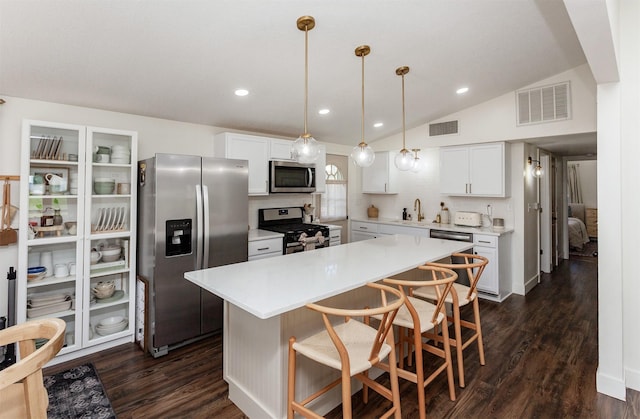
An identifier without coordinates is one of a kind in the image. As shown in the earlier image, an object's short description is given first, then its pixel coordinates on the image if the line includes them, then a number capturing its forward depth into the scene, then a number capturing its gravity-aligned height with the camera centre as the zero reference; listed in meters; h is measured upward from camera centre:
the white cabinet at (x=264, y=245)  3.64 -0.36
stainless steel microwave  4.15 +0.49
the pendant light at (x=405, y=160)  2.90 +0.47
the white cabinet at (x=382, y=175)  5.53 +0.66
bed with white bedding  7.16 -0.49
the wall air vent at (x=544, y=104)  3.75 +1.30
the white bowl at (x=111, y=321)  3.00 -1.00
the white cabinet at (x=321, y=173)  4.77 +0.60
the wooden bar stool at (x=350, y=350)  1.47 -0.70
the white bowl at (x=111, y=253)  3.04 -0.37
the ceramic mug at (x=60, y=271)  2.79 -0.49
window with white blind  5.40 +0.39
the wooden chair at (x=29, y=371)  0.96 -0.48
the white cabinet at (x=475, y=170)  4.27 +0.59
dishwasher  4.27 -0.33
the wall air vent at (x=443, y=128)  4.69 +1.26
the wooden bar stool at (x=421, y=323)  1.93 -0.70
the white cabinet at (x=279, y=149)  4.18 +0.84
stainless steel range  3.98 -0.19
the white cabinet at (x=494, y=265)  4.09 -0.67
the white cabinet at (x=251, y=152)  3.81 +0.74
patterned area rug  2.11 -1.27
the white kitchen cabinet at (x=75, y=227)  2.62 -0.11
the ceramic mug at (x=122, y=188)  3.06 +0.25
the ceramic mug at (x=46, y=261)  2.79 -0.40
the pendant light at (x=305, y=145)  2.28 +0.49
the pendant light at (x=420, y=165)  5.32 +0.79
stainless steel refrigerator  2.84 -0.20
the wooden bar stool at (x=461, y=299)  2.31 -0.66
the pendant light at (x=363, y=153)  2.66 +0.49
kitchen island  1.71 -0.58
